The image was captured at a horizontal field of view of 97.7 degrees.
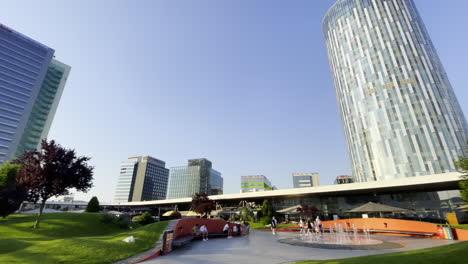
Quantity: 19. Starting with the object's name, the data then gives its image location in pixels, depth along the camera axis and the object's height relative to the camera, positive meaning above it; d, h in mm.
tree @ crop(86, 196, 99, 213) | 31766 +76
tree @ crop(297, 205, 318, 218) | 30491 -797
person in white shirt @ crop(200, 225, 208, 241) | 18234 -2304
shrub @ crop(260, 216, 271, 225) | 36088 -2418
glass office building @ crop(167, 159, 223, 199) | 162125 +20397
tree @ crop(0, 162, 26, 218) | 20648 +1517
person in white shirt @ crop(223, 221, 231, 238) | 21453 -2507
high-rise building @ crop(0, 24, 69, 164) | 88562 +52331
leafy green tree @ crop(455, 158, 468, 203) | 15989 +1879
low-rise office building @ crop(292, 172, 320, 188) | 182750 +22029
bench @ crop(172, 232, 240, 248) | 13259 -2539
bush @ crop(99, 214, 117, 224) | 22625 -1303
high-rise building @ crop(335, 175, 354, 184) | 101000 +12472
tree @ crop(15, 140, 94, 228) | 19188 +3185
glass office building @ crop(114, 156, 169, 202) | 157625 +19076
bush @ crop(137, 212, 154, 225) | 28000 -1660
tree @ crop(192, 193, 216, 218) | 33572 +297
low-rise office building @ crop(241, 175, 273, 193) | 155000 +16938
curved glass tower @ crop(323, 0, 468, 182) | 58750 +33547
